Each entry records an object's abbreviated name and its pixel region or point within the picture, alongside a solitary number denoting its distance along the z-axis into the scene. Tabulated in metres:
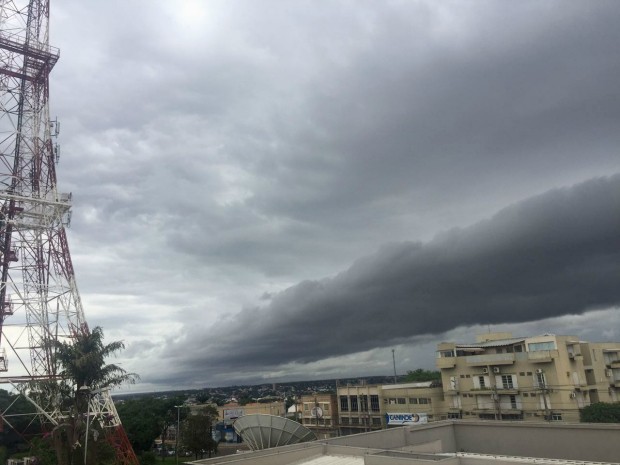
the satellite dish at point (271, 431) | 28.96
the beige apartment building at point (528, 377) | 58.50
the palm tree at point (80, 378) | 28.36
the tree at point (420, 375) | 113.65
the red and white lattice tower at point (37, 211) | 38.62
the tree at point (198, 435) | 65.38
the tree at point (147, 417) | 70.50
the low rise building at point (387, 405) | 68.38
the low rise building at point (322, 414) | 79.64
